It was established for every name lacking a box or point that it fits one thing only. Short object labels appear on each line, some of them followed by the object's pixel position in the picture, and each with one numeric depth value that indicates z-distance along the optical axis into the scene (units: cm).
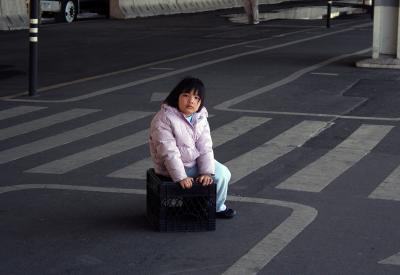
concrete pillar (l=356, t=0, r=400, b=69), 1861
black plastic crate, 702
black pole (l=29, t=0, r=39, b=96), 1438
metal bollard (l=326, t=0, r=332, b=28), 3052
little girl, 714
